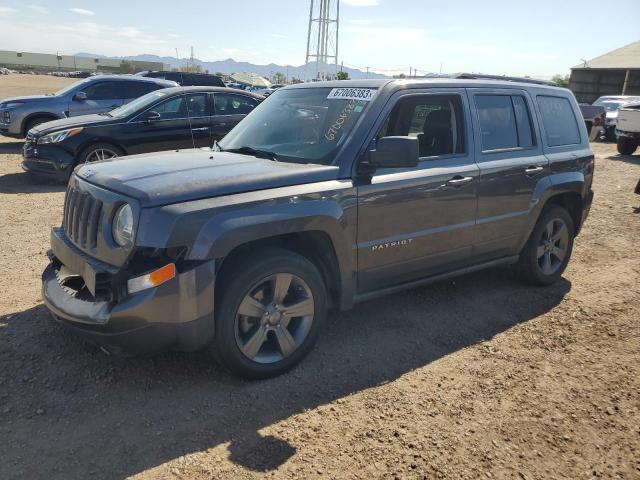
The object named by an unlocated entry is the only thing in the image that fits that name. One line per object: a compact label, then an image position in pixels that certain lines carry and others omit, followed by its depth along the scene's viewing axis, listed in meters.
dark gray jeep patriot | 2.90
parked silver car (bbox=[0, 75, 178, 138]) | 11.32
